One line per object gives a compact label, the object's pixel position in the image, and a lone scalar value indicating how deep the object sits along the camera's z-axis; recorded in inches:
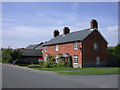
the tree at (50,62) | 924.2
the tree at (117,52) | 1008.6
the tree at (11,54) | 1209.0
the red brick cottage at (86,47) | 897.7
